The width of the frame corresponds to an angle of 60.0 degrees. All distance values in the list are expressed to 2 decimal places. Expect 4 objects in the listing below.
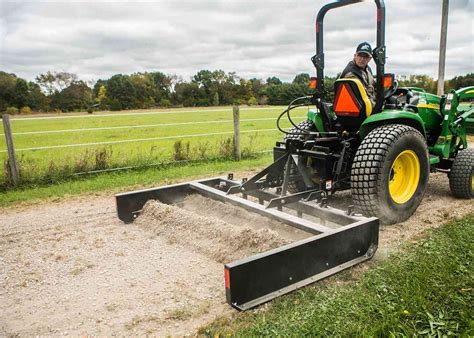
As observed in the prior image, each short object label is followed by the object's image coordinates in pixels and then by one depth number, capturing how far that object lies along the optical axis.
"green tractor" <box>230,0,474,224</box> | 4.19
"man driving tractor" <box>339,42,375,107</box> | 4.57
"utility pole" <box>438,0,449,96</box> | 11.09
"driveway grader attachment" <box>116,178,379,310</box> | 2.74
